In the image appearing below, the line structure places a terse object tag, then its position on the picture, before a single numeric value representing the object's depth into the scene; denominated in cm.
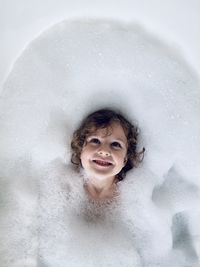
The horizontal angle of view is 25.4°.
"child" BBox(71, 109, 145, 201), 115
